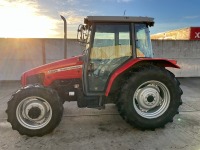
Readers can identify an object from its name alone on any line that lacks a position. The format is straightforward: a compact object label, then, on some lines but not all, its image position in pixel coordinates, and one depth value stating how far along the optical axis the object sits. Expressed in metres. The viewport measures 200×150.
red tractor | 2.71
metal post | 6.97
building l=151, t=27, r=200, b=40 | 8.96
